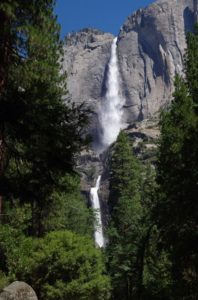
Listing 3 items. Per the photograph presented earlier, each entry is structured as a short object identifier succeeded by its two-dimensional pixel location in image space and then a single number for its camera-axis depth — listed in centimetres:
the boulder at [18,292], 2062
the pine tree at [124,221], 4319
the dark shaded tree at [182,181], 2112
